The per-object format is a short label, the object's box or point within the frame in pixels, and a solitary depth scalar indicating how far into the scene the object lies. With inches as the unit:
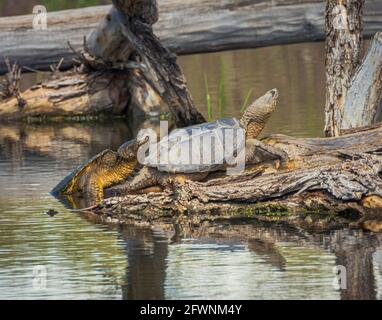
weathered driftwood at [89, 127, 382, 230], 346.0
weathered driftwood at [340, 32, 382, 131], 417.1
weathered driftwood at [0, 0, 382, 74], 588.4
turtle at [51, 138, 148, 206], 398.6
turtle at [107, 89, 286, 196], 376.8
